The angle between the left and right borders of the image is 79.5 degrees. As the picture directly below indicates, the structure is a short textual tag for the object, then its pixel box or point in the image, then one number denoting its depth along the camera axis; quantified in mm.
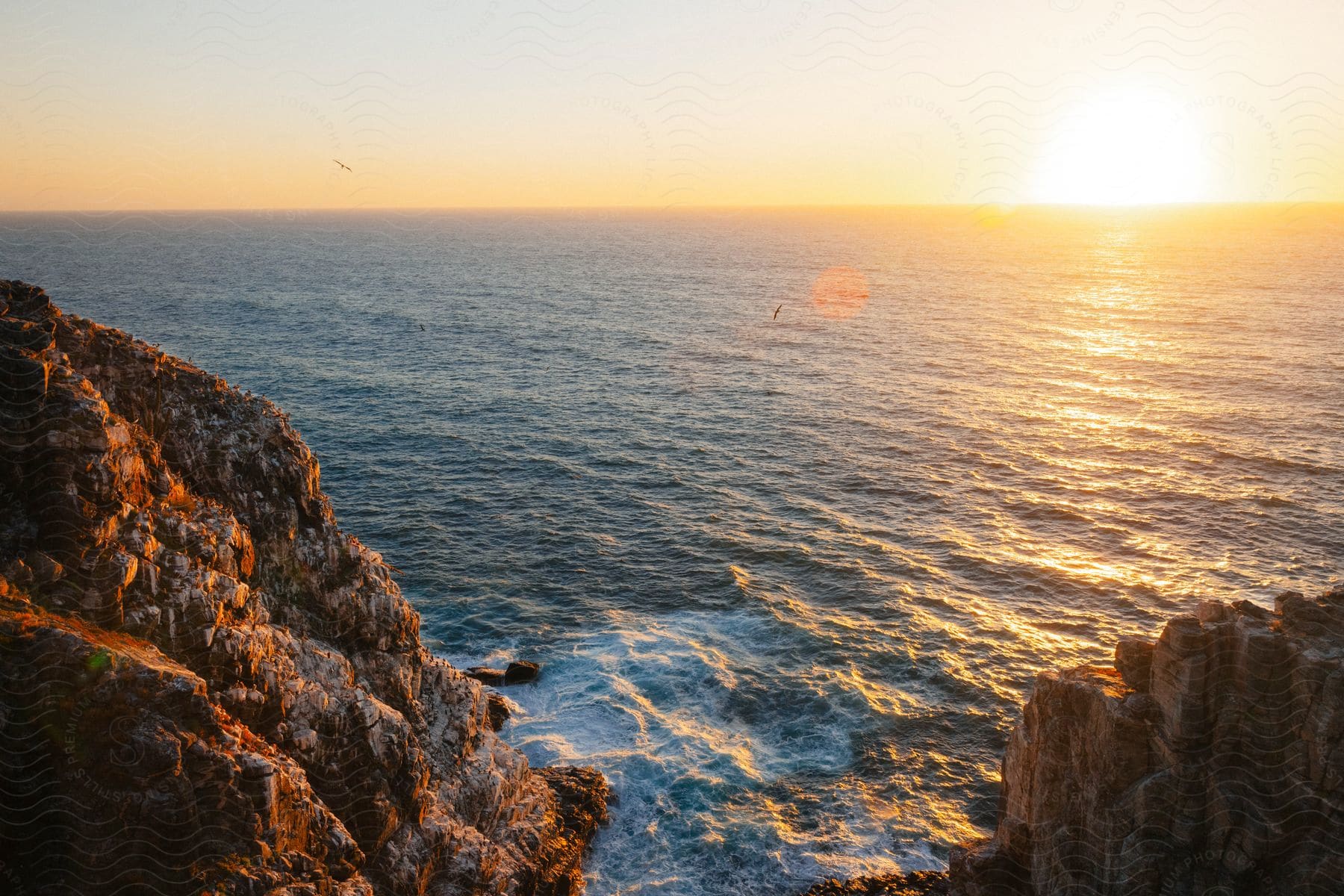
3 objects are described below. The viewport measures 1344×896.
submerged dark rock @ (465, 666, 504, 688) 49219
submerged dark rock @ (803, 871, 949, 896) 35125
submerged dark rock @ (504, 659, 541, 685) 49562
